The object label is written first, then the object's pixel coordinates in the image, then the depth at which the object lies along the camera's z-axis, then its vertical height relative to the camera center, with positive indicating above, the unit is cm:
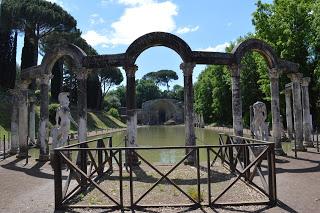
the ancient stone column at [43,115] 1614 +28
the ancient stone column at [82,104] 1519 +69
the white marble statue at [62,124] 1444 -13
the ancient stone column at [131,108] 1446 +47
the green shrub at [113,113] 6919 +133
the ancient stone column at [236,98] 1539 +84
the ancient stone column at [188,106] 1439 +50
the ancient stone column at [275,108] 1619 +39
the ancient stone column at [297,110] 1780 +32
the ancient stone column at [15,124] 1861 -12
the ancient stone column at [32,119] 2331 +16
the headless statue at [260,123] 1539 -26
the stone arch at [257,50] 1542 +292
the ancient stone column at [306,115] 1958 +6
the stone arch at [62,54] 1524 +282
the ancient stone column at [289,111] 2238 +32
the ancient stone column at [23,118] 1791 +16
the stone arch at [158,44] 1432 +301
